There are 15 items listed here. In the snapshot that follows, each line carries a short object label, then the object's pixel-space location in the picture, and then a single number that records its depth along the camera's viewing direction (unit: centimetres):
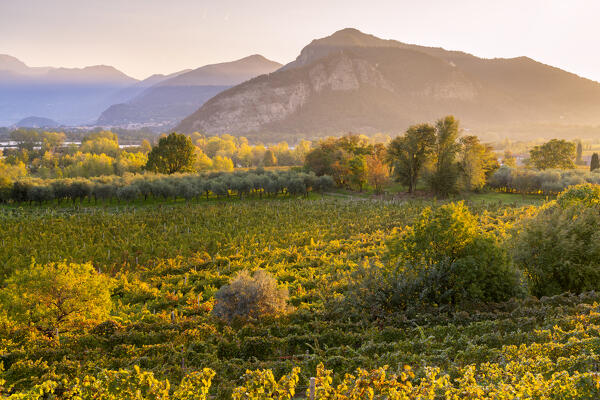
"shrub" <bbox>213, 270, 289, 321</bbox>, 1870
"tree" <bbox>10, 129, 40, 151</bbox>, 17442
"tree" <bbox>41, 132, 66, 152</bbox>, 17875
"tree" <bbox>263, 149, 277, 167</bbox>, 13062
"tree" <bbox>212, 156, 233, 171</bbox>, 11288
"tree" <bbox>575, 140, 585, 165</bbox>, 12812
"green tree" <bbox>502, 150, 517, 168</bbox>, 9644
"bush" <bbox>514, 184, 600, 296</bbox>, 2020
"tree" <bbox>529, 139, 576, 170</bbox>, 8588
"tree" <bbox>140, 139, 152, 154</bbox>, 14342
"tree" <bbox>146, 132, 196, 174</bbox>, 8300
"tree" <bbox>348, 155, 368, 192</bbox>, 7669
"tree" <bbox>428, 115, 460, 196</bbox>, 6631
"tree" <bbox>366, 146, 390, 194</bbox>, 7381
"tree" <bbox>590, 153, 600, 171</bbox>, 8675
